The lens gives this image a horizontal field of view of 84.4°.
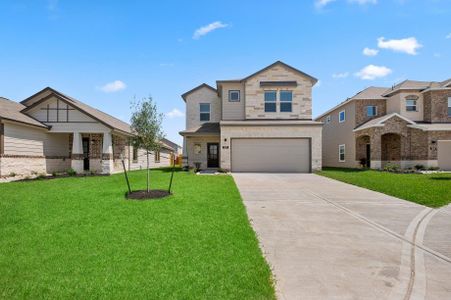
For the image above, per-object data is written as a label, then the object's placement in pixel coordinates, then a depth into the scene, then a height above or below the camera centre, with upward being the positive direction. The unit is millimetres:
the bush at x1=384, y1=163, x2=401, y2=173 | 19966 -1258
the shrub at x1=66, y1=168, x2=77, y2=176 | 18150 -1448
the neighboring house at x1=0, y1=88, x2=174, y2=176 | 15703 +1018
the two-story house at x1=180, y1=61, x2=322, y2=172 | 19891 +2354
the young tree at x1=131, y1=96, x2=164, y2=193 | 10164 +1076
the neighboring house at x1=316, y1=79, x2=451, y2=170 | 21250 +2372
